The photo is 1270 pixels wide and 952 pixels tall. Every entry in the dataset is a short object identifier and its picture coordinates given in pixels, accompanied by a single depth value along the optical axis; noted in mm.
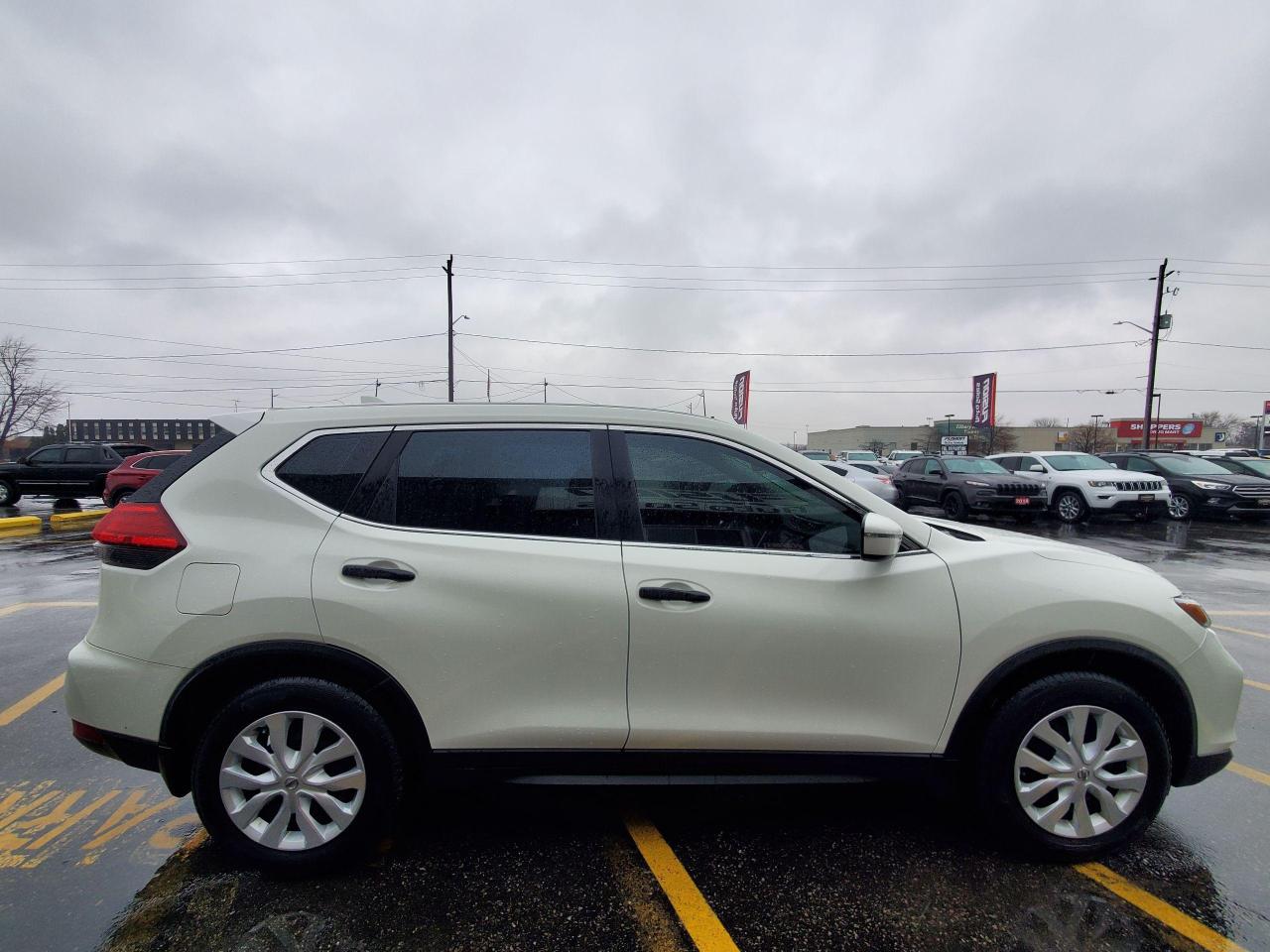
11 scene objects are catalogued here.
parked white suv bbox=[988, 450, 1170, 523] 13727
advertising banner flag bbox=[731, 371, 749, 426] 30594
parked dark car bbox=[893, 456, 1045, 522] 13875
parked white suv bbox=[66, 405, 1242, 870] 2230
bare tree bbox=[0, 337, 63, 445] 54594
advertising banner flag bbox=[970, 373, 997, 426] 32594
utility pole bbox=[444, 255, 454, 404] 27523
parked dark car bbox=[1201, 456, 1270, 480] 15371
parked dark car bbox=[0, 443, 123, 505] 17516
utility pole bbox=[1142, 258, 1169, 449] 27438
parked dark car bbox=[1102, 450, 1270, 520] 13695
